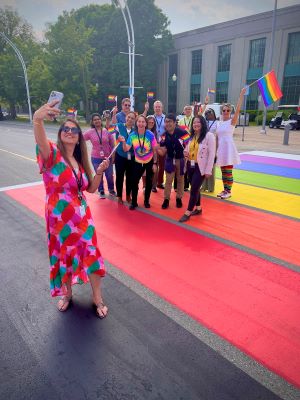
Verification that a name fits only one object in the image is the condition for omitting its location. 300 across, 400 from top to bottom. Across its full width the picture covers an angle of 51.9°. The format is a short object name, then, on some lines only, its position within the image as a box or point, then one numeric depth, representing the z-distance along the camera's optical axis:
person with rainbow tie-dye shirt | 5.77
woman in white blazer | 5.27
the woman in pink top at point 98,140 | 6.55
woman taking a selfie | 2.61
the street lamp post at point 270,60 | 20.61
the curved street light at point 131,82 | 20.61
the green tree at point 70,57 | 32.75
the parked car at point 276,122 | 27.52
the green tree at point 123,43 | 40.00
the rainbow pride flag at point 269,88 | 8.67
